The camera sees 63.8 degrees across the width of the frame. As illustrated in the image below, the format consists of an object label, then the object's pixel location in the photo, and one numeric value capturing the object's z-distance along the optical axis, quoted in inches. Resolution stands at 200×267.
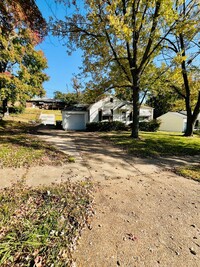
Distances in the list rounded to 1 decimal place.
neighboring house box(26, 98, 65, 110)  2034.9
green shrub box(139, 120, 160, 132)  876.6
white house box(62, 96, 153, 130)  806.5
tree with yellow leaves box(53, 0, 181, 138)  360.2
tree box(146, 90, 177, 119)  1443.2
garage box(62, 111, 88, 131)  798.0
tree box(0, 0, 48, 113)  185.6
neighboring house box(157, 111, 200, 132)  1109.1
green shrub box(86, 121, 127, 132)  769.6
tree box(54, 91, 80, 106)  1783.7
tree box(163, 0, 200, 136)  380.3
